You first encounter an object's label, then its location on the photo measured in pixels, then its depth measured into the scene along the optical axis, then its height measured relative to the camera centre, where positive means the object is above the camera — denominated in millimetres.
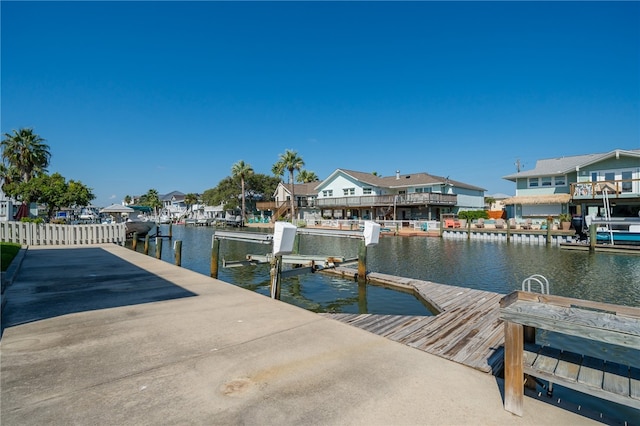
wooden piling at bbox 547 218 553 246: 24047 -1855
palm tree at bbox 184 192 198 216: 84588 +3970
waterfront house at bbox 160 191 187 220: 88312 +3008
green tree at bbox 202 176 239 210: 60688 +3758
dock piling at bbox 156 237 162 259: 16906 -1612
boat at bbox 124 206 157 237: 28609 -1027
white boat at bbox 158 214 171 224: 74975 -876
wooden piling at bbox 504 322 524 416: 2875 -1410
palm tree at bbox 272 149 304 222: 52062 +8154
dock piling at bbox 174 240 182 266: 14203 -1608
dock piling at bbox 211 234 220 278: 11620 -1643
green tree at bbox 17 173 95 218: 31656 +2483
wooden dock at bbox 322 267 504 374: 4664 -2092
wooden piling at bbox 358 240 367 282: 11742 -1850
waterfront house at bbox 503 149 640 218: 25828 +1889
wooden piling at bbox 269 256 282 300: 8406 -1573
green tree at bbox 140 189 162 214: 87331 +4005
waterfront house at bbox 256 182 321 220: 52281 +1654
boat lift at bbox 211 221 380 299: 8445 -1473
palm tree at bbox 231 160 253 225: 58188 +7721
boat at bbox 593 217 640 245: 19875 -1518
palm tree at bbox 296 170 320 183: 69500 +7637
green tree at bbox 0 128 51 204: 37719 +7238
